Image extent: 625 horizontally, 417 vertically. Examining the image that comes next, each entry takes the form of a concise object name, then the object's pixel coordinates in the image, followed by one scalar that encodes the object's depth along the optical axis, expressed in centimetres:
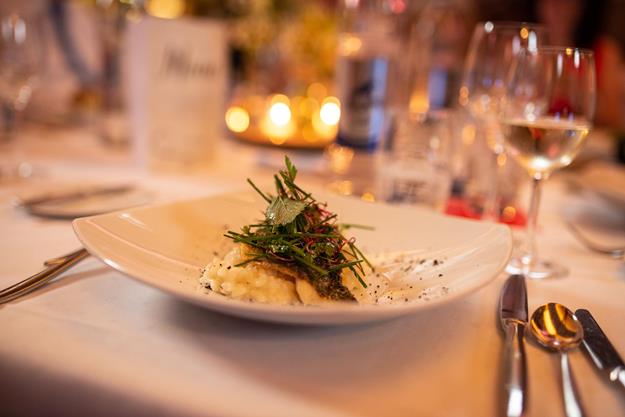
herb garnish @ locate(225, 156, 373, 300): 51
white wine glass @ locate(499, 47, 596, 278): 74
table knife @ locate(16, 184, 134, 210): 89
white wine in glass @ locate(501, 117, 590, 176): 75
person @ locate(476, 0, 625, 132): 409
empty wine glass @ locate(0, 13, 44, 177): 116
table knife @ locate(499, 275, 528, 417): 38
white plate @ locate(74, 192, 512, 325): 42
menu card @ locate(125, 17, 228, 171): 129
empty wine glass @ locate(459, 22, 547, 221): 94
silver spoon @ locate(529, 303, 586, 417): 43
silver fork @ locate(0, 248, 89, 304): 54
